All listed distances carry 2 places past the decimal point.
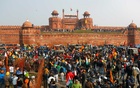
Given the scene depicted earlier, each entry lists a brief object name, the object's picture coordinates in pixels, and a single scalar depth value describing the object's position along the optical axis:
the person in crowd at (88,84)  7.83
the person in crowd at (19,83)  8.42
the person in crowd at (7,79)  9.02
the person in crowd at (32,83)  8.30
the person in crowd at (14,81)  8.92
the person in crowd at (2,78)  9.06
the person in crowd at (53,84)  8.11
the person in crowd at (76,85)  7.81
